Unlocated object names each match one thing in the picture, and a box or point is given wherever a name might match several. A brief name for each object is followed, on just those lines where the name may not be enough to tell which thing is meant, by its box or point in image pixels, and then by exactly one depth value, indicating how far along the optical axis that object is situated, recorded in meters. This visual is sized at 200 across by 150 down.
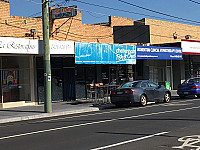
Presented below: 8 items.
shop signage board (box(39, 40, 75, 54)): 18.60
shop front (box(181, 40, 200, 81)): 29.67
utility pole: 16.20
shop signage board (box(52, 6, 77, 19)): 19.86
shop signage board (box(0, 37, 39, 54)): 16.34
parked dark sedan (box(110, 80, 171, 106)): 17.95
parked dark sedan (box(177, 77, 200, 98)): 22.52
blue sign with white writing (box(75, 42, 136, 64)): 20.11
